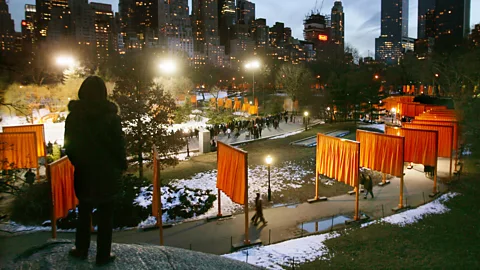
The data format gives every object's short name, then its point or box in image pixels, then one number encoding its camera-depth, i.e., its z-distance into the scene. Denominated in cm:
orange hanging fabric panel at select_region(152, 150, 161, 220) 1116
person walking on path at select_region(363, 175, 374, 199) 1635
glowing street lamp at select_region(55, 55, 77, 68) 2687
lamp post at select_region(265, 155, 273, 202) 1556
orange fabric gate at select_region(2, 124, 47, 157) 2030
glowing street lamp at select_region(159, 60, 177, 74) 3573
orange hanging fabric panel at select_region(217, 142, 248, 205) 1182
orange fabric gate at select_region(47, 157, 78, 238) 1027
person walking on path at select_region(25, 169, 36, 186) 1623
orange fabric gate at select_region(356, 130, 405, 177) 1529
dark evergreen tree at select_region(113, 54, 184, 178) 1781
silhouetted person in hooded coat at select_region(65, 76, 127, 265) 576
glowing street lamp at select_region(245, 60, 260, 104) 3536
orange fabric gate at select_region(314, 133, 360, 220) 1428
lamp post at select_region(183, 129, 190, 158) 2600
